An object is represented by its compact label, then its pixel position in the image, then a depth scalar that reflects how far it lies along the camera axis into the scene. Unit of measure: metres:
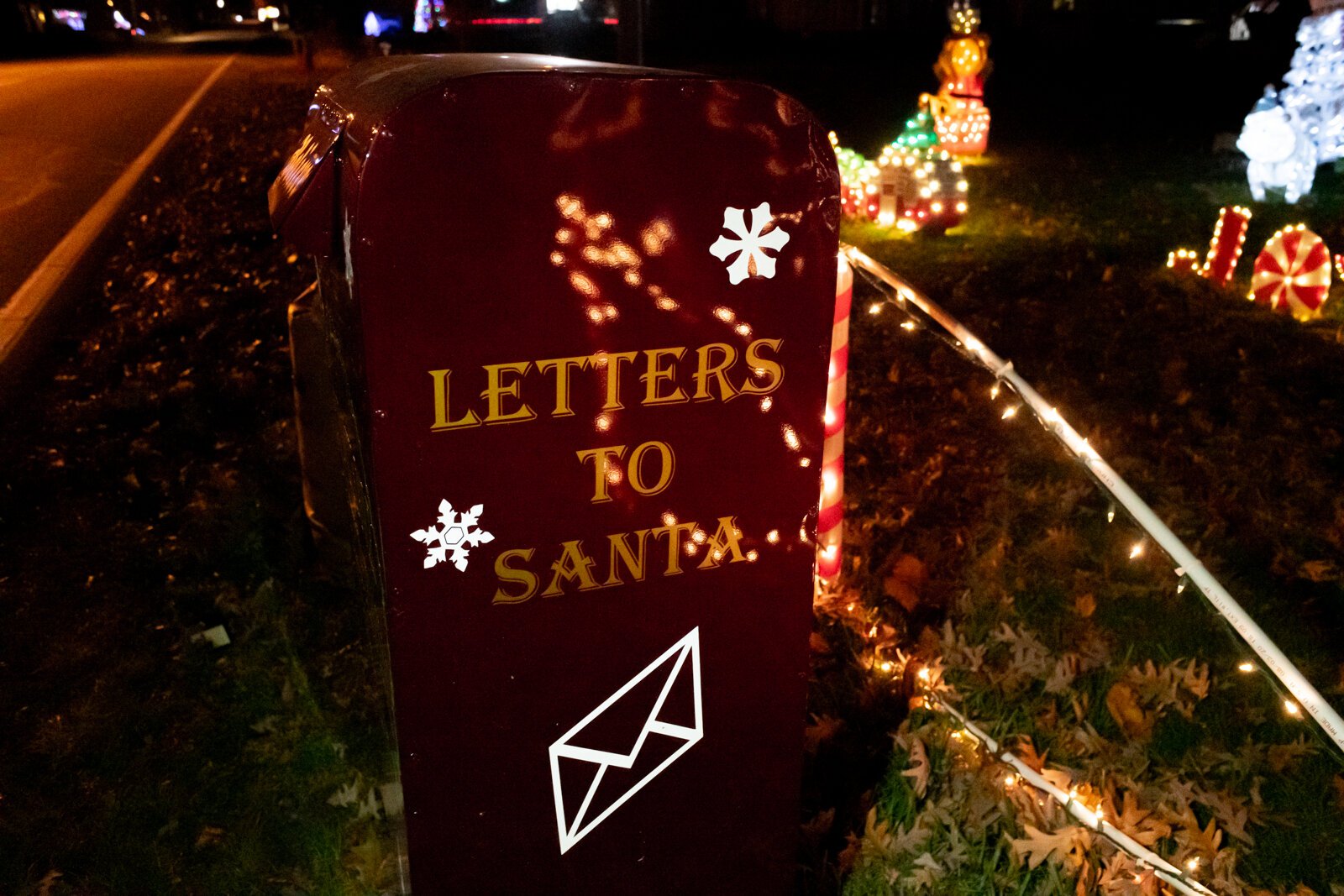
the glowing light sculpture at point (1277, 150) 10.70
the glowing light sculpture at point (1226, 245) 7.77
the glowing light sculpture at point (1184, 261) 8.08
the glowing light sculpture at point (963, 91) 12.72
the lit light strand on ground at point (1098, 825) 2.59
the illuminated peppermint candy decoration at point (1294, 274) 7.05
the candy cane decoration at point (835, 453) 3.51
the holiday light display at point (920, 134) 9.95
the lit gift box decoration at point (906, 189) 9.32
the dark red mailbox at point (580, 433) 1.76
